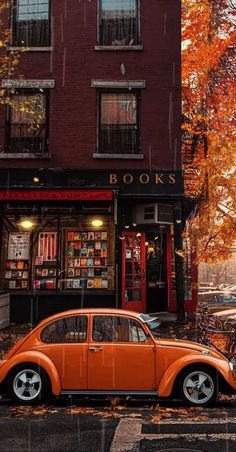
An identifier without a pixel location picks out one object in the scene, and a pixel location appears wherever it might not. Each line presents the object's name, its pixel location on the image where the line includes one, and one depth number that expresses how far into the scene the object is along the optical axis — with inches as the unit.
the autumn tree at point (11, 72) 585.0
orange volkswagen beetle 283.6
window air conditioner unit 585.2
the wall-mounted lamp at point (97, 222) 591.2
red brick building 575.8
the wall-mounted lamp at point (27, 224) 593.9
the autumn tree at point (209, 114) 764.6
